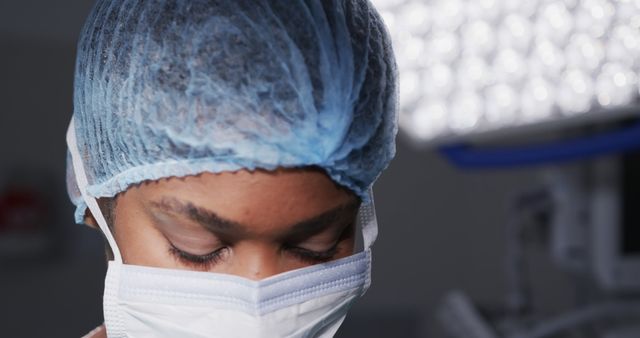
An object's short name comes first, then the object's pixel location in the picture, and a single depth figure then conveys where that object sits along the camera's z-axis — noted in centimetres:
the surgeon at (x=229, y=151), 77
